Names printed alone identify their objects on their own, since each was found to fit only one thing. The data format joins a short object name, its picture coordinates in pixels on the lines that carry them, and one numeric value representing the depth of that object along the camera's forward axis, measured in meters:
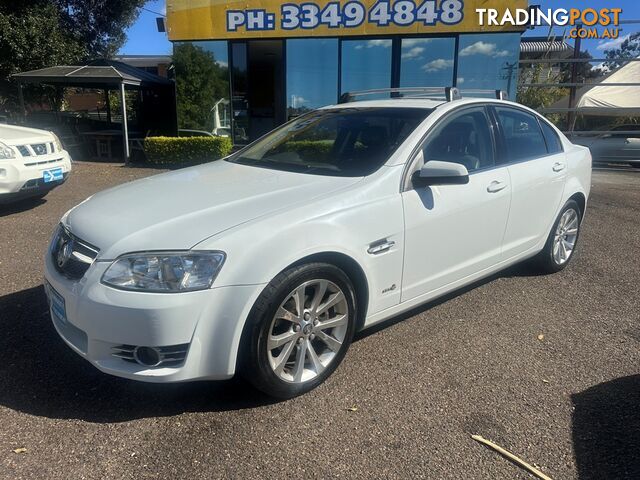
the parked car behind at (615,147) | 13.64
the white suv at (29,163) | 6.68
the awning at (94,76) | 13.23
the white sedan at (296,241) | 2.54
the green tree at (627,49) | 34.31
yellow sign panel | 12.46
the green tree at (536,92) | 17.00
